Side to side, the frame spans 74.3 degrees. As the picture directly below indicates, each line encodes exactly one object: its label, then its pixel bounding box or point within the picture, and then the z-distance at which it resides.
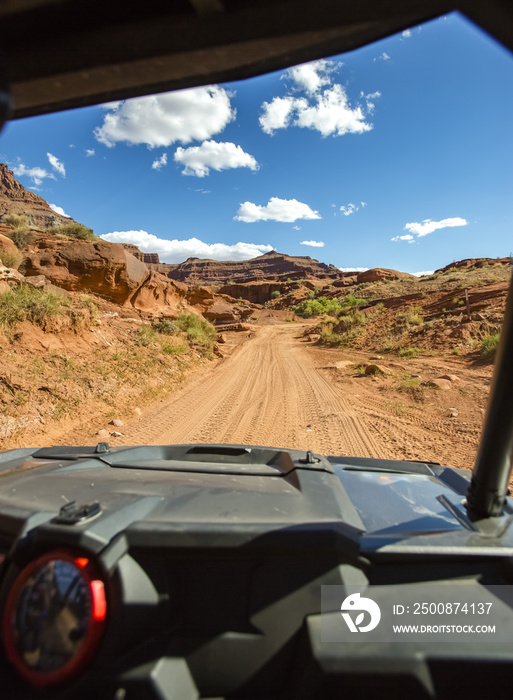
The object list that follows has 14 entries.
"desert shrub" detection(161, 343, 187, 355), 10.57
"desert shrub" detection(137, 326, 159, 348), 9.95
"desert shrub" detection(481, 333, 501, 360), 9.92
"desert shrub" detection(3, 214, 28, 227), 16.97
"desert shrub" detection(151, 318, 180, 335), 12.33
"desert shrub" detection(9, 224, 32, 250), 13.28
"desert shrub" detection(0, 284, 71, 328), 6.80
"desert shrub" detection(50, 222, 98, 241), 16.73
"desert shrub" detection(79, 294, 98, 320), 8.91
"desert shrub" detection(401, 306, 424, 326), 15.68
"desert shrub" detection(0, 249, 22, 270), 10.76
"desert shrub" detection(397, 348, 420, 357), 12.09
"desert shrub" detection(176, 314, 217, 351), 13.49
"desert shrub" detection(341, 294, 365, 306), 28.88
